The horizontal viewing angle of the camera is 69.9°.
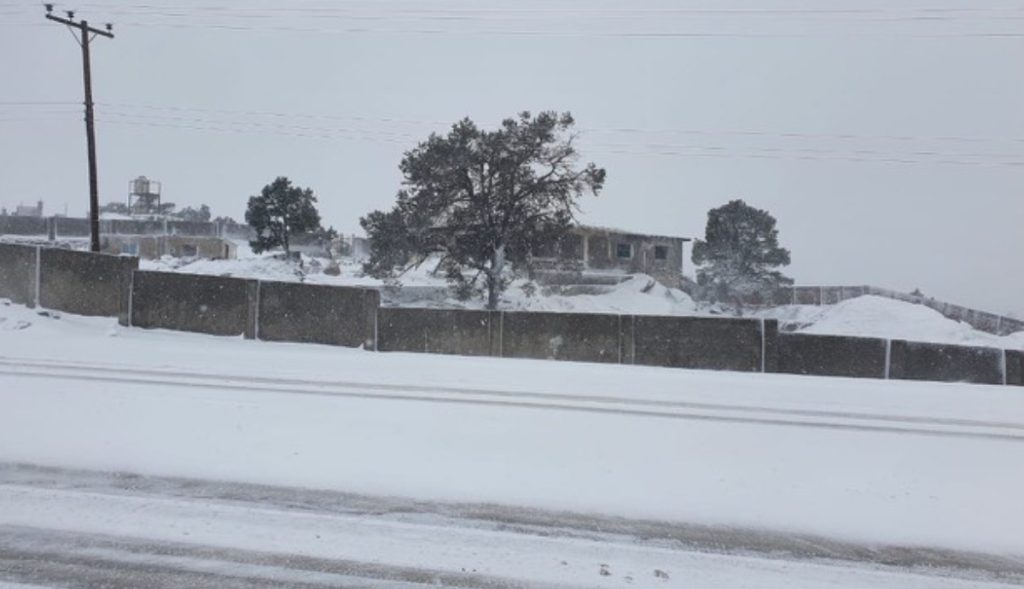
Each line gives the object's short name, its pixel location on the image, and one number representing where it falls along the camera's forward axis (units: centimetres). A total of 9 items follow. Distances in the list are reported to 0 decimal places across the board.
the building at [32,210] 6675
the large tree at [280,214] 4353
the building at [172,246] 5170
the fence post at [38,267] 1689
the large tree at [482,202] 3462
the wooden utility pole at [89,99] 2797
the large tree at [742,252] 4541
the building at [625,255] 4700
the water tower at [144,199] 6303
